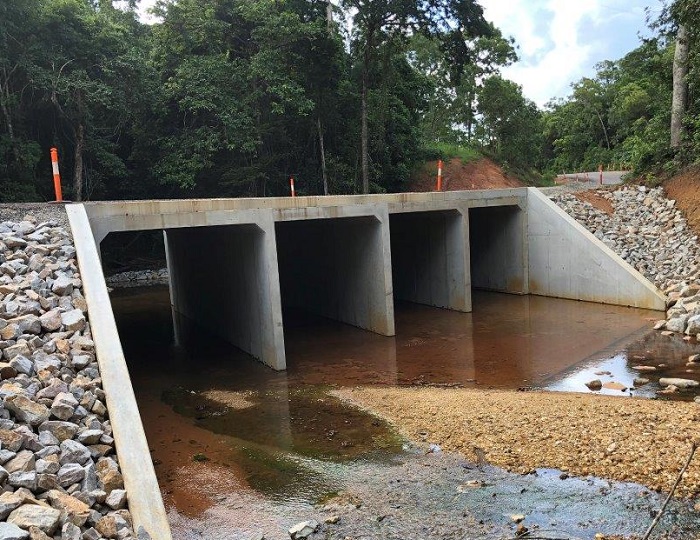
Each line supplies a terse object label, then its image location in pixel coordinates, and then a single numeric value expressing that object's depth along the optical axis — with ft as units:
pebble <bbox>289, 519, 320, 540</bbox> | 17.37
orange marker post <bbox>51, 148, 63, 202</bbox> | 30.16
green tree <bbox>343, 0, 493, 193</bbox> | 63.87
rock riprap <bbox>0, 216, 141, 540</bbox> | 12.71
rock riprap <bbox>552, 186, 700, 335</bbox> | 41.57
